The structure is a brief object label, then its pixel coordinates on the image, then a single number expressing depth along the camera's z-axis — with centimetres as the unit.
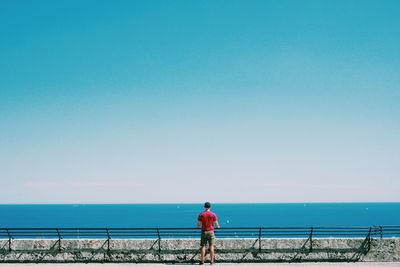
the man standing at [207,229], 947
